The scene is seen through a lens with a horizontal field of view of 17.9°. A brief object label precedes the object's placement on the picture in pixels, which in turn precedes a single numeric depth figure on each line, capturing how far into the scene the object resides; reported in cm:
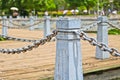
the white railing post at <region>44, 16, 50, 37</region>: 1691
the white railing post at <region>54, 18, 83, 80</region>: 521
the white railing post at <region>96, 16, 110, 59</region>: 971
